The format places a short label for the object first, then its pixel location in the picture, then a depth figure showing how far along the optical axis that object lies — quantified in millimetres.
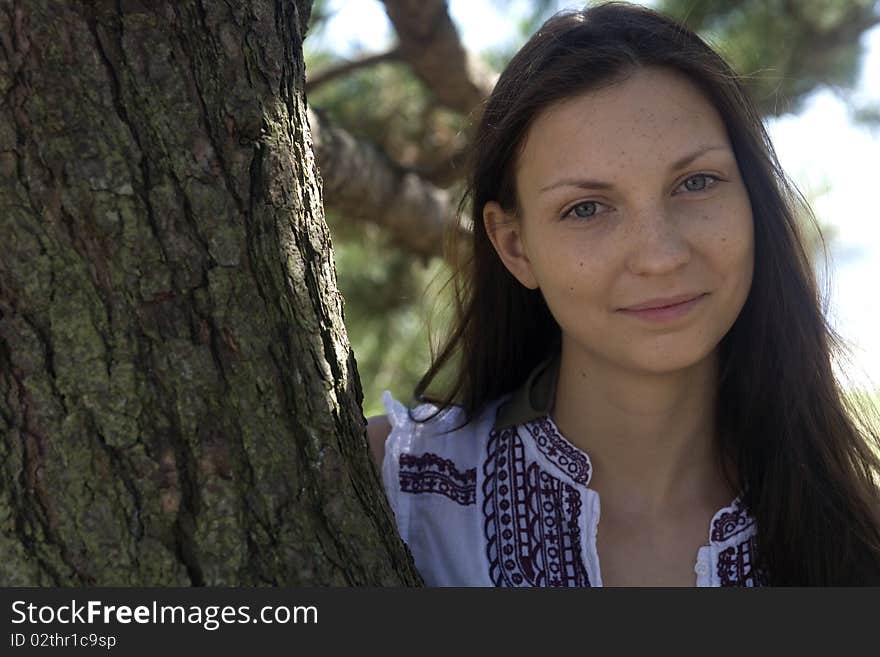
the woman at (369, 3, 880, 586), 1502
